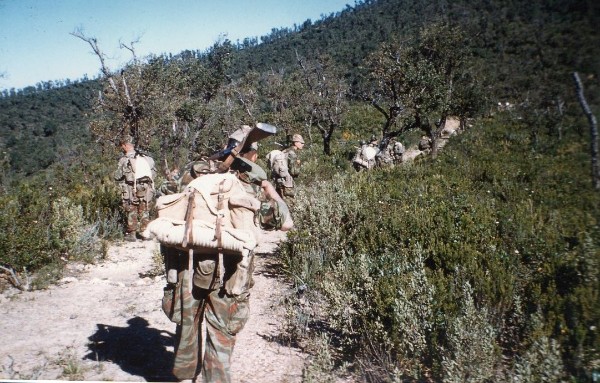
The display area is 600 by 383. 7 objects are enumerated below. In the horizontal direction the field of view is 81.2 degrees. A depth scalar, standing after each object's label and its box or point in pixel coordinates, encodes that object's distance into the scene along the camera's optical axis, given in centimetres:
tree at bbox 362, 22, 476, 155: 1489
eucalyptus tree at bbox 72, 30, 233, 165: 1353
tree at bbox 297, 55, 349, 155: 2465
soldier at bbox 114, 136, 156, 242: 739
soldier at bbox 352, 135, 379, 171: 1475
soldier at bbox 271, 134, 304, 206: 1009
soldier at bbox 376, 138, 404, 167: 1512
